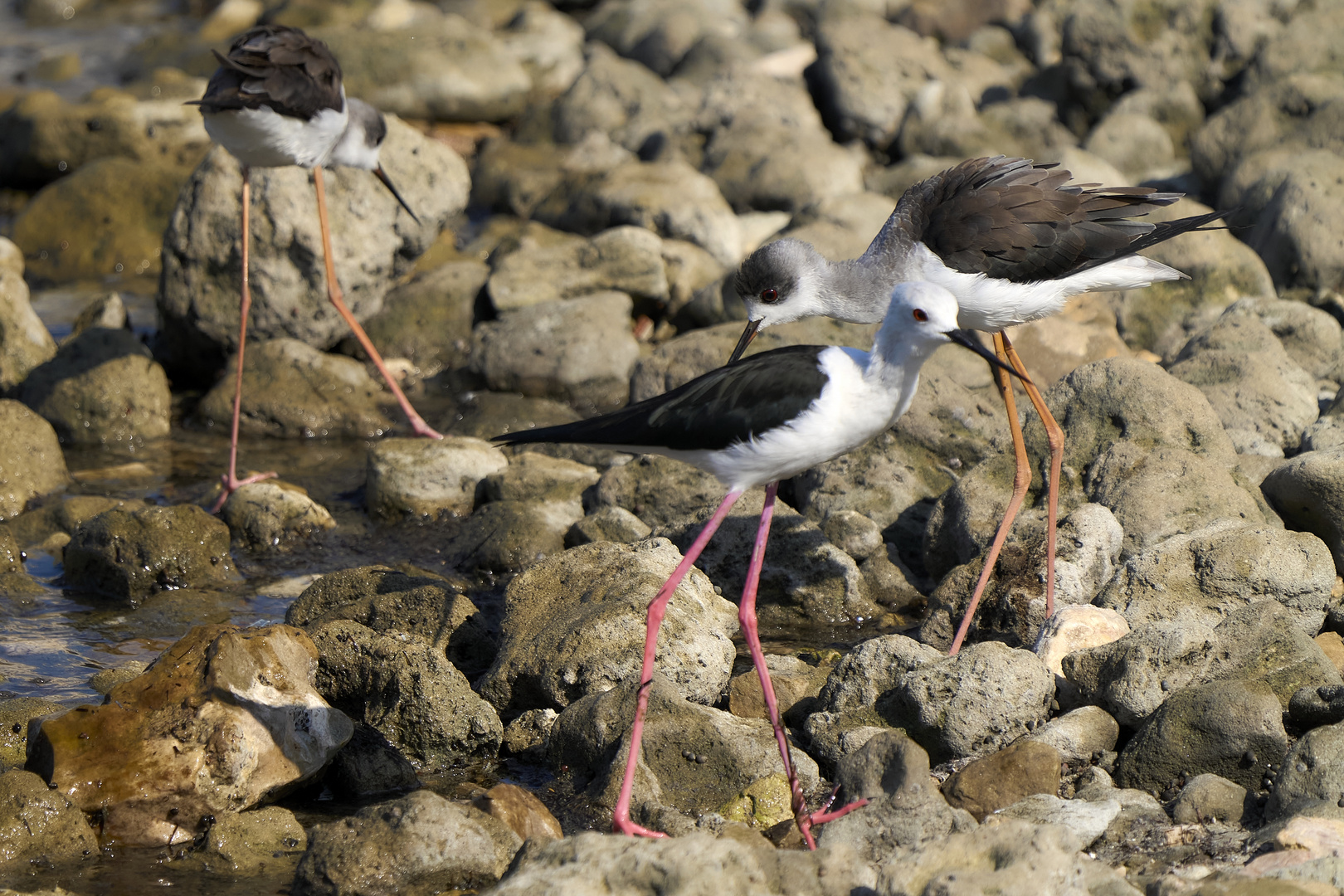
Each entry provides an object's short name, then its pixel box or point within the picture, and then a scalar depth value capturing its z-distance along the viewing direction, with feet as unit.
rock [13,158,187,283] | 82.79
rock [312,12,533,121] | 106.22
